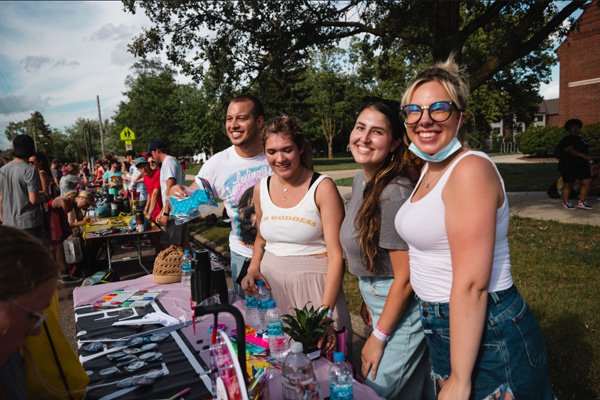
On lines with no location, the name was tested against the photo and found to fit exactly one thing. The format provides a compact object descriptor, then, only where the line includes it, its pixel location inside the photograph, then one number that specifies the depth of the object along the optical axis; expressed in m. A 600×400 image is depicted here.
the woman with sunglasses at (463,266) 1.40
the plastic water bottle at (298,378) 1.53
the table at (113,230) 6.23
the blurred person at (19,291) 1.11
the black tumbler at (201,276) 2.44
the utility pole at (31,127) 82.66
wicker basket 3.37
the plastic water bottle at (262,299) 2.42
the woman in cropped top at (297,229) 2.41
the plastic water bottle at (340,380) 1.55
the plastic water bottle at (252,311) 2.47
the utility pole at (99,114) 37.17
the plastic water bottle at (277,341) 1.98
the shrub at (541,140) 25.03
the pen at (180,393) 1.66
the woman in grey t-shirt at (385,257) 1.93
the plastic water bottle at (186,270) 3.31
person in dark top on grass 8.81
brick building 25.53
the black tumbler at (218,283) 2.47
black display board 1.74
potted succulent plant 1.81
